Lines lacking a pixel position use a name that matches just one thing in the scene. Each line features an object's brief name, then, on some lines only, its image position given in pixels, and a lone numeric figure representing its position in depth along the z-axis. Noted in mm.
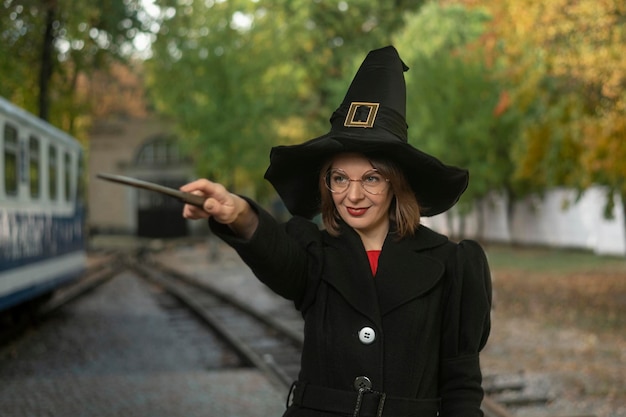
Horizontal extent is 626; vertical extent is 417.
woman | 2996
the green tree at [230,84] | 30469
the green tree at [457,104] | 35031
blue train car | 11016
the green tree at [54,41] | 13836
